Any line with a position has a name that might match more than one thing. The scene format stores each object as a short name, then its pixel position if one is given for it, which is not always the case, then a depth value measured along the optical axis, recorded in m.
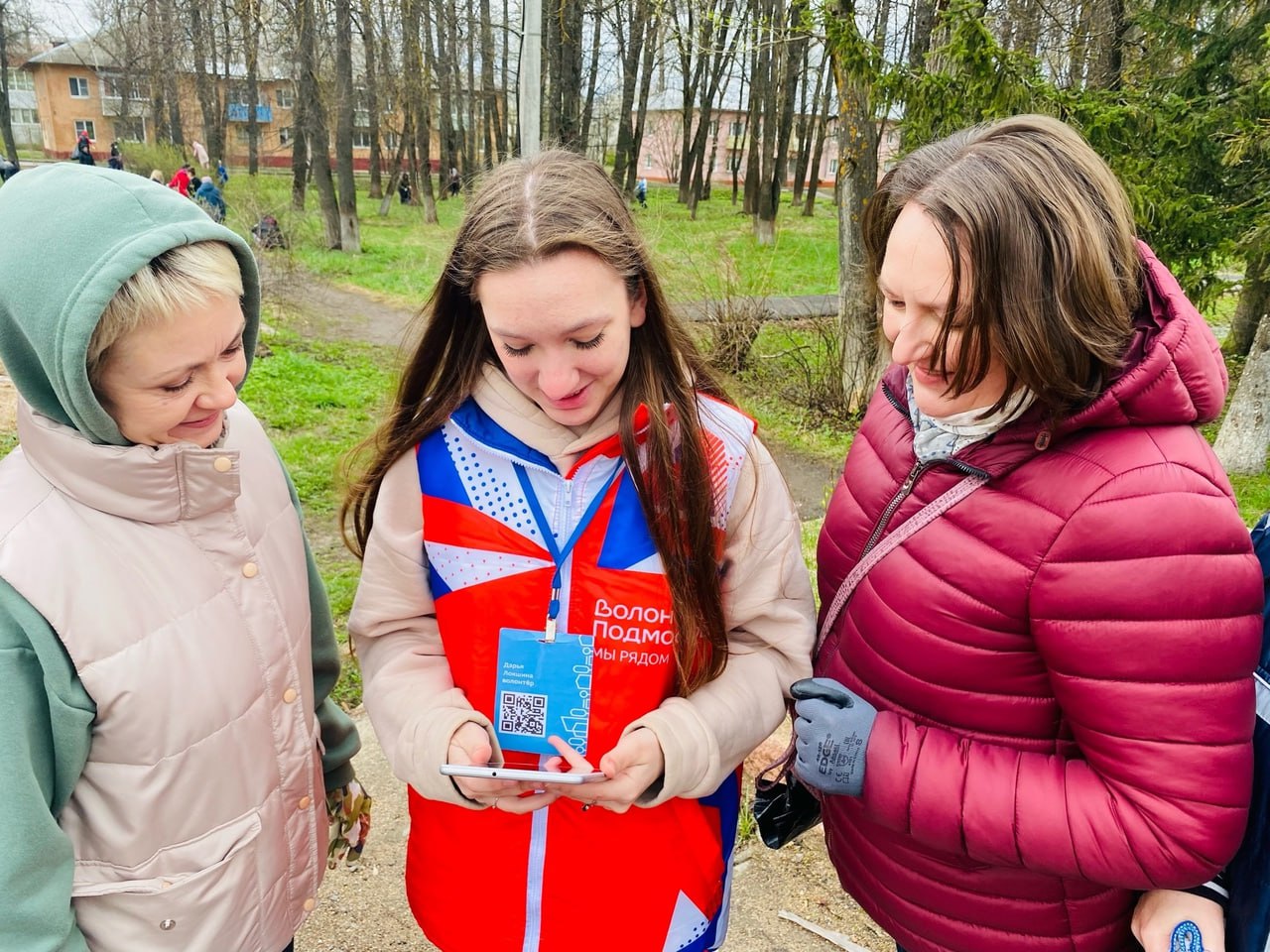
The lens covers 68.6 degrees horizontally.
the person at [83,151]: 24.17
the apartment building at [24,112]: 48.06
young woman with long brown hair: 1.39
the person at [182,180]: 16.08
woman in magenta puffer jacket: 1.12
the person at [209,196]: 14.62
